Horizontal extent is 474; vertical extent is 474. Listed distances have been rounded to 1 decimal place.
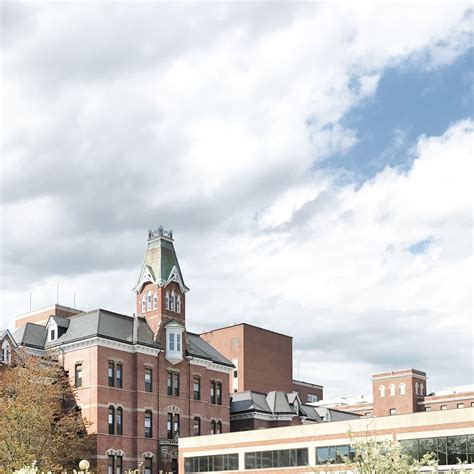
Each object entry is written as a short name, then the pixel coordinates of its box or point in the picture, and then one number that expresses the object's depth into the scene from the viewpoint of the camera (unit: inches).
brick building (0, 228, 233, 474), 2817.4
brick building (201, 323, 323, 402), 4192.9
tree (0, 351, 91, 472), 2442.2
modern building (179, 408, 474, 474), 2165.4
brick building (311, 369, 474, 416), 4436.5
